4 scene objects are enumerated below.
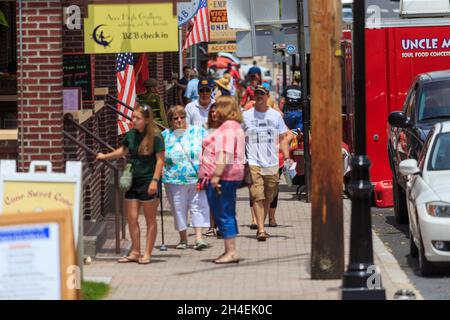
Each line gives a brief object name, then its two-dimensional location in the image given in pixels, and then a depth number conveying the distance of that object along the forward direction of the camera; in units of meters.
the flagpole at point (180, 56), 26.49
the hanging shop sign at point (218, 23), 28.70
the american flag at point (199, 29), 26.56
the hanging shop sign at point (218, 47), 33.81
